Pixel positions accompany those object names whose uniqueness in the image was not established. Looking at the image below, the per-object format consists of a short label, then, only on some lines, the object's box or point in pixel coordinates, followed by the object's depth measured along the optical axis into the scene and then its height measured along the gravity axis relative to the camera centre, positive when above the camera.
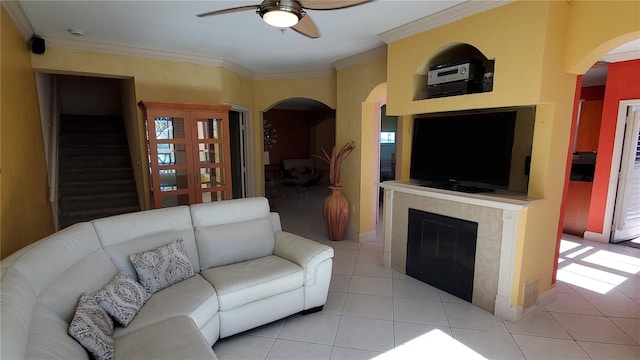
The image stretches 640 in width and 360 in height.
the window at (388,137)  9.46 +0.28
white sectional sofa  1.46 -0.87
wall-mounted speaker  3.37 +1.07
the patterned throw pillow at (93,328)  1.53 -0.93
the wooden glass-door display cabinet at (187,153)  3.80 -0.09
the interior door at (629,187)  4.13 -0.55
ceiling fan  1.75 +0.78
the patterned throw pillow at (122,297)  1.82 -0.92
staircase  4.90 -0.45
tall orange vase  4.54 -0.95
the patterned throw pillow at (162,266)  2.23 -0.88
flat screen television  2.69 -0.03
